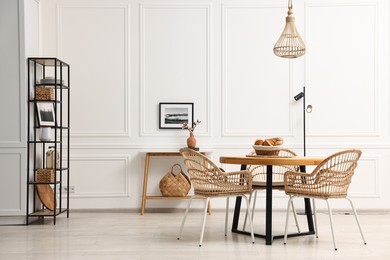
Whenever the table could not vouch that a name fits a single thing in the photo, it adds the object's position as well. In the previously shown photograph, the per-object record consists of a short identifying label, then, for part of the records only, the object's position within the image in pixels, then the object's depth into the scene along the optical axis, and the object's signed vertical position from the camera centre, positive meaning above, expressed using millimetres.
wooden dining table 4391 -285
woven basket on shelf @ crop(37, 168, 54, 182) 5695 -490
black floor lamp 6430 +210
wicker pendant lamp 4691 +781
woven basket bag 6250 -660
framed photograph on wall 6574 +142
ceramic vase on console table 6332 -177
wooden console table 6207 -560
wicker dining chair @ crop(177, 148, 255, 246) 4551 -450
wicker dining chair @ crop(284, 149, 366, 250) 4371 -424
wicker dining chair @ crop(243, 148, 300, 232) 5020 -459
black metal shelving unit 5668 -187
